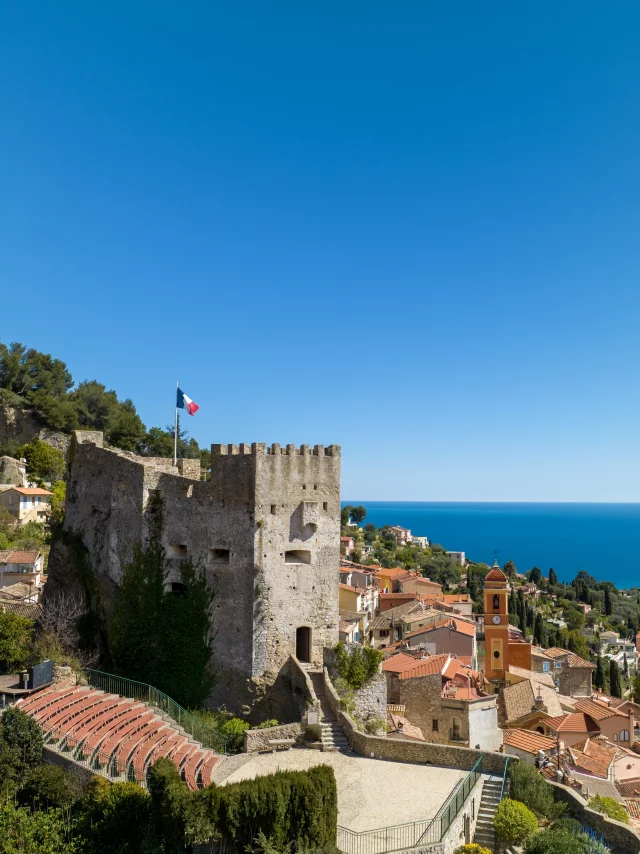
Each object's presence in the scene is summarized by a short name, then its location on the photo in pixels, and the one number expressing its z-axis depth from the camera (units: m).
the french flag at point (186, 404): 32.53
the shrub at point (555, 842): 17.14
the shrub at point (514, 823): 18.52
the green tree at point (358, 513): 140.62
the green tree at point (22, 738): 19.52
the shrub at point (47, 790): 19.06
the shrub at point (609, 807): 20.55
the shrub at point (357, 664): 26.36
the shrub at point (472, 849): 17.64
